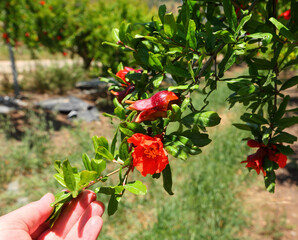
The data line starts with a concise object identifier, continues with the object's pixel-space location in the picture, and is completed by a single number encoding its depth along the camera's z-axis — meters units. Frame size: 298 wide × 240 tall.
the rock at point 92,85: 1.52
